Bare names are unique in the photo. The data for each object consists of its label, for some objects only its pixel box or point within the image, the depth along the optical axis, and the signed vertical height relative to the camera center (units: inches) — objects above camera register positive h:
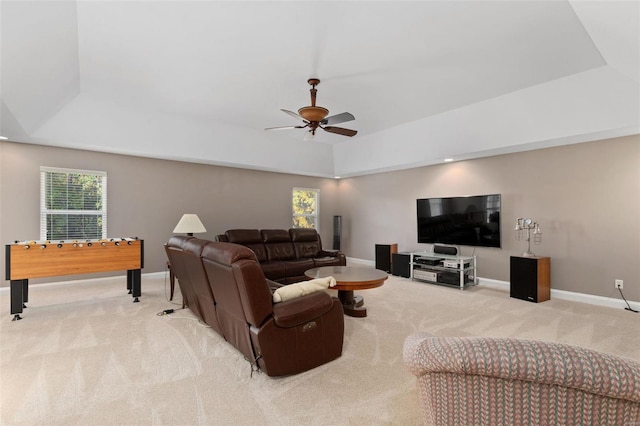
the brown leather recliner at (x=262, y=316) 91.3 -31.6
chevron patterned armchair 34.6 -20.0
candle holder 201.3 -9.3
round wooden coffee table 141.4 -30.5
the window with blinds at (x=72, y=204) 211.5 +8.5
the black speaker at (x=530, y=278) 184.9 -37.7
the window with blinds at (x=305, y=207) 334.6 +9.5
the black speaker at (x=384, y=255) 276.5 -34.6
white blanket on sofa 98.8 -24.2
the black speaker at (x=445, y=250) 239.1 -26.3
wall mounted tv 222.2 -3.5
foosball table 149.2 -22.4
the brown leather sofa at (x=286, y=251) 207.2 -26.5
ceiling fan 149.7 +48.2
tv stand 221.3 -39.7
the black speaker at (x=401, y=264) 253.6 -39.9
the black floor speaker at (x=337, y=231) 340.2 -16.5
